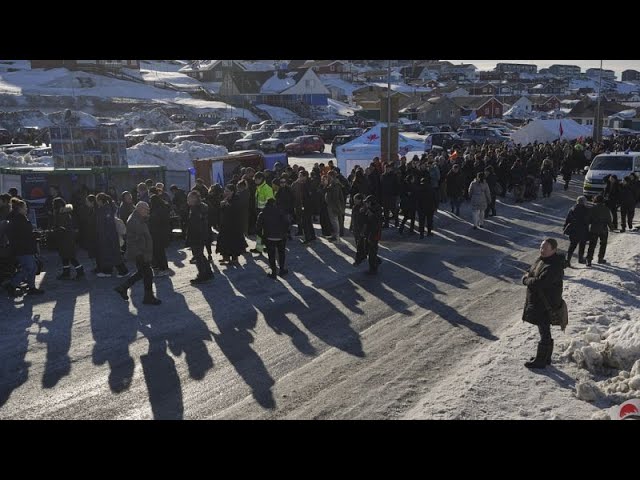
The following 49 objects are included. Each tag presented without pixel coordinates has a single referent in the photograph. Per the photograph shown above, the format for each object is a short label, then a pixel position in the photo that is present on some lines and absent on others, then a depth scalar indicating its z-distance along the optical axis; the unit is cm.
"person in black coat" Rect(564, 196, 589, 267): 1262
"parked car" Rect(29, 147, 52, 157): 2840
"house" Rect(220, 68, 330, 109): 7838
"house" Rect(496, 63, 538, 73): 18460
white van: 2172
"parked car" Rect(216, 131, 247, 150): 4303
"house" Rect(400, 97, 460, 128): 8138
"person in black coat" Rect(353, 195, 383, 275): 1243
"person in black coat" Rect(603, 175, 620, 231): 1639
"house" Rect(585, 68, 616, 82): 18310
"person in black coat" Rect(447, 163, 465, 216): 1917
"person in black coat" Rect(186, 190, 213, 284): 1162
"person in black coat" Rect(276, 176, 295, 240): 1374
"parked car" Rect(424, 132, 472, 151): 4053
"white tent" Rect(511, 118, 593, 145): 3625
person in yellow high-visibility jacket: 1464
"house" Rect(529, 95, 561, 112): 10762
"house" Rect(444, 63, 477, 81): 16281
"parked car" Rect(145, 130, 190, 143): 3943
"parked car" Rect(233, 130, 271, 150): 4128
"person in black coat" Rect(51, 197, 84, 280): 1192
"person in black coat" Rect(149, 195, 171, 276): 1151
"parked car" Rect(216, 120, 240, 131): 5103
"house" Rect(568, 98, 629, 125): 6981
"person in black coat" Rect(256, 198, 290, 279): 1188
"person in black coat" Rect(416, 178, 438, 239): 1570
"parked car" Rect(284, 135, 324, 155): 3950
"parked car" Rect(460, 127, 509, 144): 4297
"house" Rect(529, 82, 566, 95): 14464
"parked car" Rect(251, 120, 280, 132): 5361
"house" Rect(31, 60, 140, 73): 7625
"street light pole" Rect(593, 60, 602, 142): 4316
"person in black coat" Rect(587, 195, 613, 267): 1286
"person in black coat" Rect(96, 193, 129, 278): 1151
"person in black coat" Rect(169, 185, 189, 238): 1391
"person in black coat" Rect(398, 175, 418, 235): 1593
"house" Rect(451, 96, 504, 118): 8712
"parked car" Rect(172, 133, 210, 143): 3842
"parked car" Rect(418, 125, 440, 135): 6031
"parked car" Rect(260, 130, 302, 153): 3870
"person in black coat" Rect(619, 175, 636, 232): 1677
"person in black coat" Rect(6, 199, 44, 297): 1072
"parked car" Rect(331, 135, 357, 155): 4084
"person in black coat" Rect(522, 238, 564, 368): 759
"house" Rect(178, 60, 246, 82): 8150
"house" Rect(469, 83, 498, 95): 12294
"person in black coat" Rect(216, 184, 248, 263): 1283
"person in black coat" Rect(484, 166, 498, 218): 1895
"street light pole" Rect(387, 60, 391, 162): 2343
